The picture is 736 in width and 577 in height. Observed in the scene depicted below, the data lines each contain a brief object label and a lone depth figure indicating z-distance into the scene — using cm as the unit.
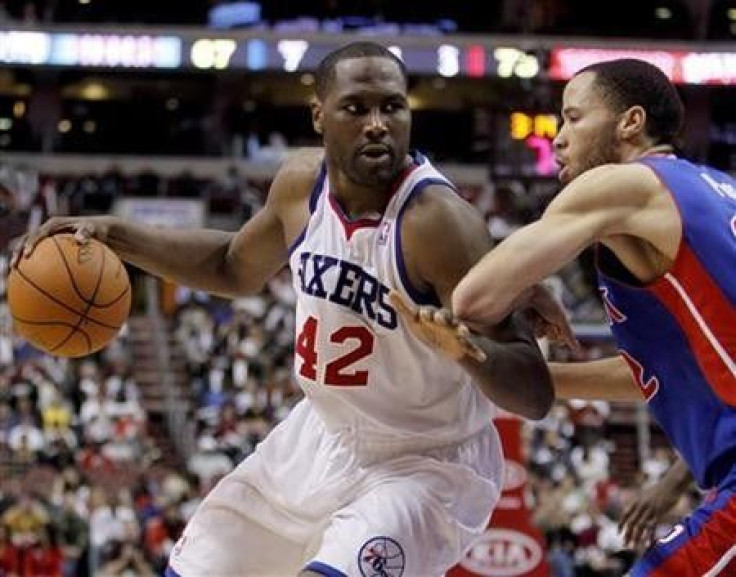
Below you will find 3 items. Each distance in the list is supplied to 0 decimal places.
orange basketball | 968
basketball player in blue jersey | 730
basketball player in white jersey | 870
